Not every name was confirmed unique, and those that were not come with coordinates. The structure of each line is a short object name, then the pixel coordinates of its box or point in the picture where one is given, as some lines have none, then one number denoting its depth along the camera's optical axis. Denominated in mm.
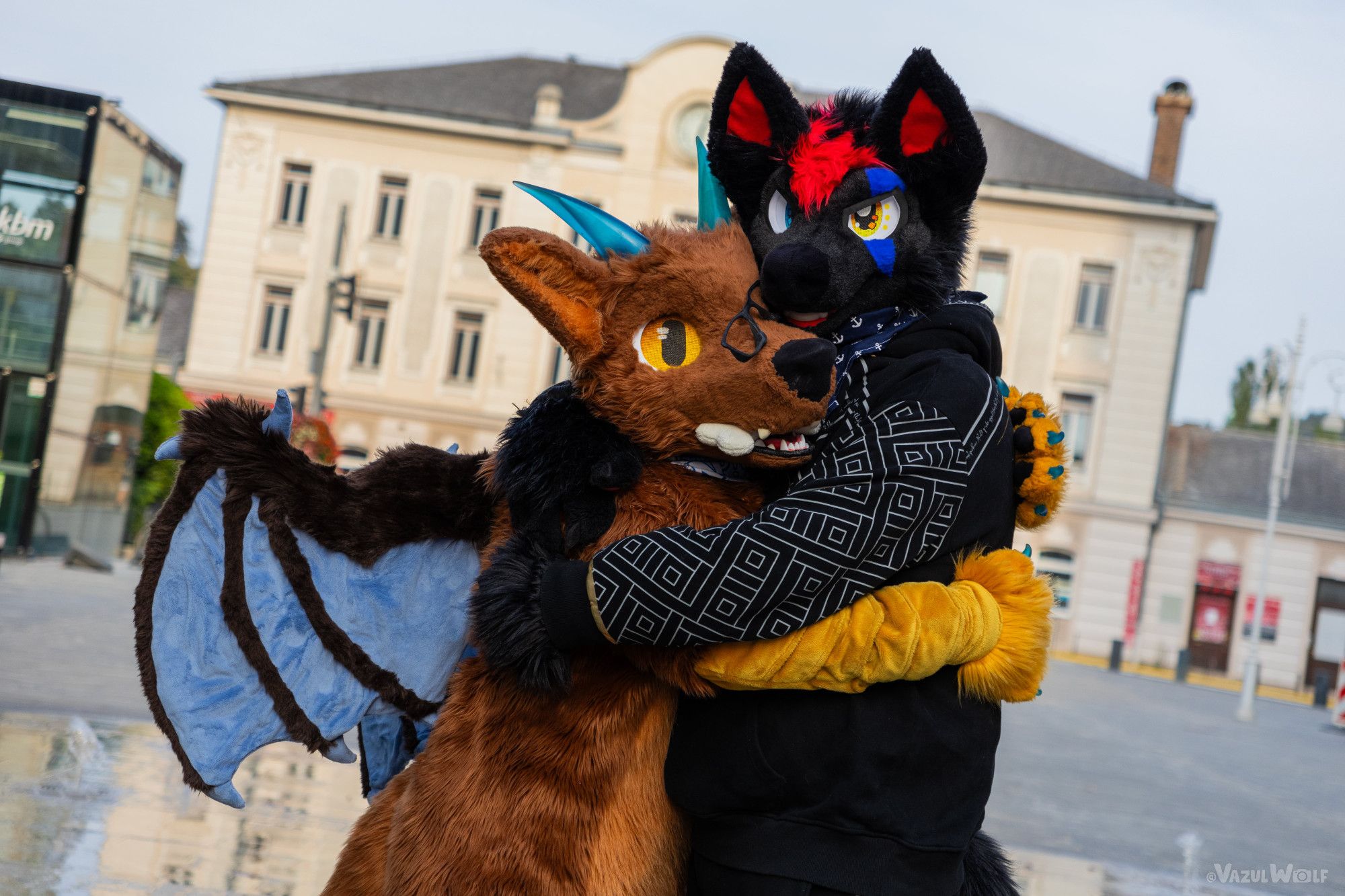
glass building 15062
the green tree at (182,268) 48188
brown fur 1877
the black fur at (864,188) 2012
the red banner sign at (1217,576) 27469
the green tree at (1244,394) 47062
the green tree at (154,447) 22594
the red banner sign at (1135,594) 26625
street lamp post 17844
